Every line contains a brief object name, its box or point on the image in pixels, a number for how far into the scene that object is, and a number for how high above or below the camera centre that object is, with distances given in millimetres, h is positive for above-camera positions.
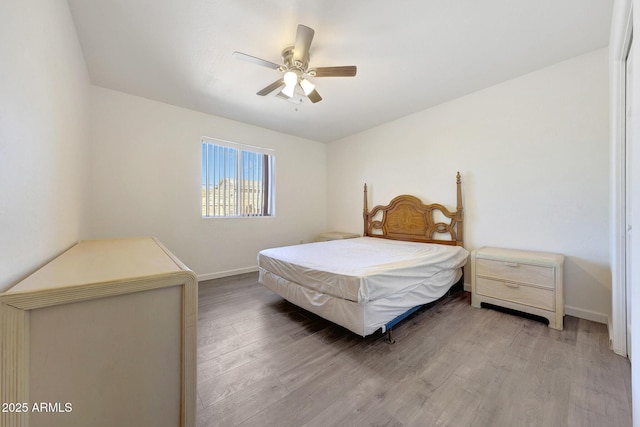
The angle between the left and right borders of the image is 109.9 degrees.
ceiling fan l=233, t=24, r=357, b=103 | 1730 +1258
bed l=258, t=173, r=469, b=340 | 1698 -505
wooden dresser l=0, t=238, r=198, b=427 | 619 -425
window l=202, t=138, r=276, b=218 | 3484 +560
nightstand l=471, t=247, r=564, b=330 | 1984 -649
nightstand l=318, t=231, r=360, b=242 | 4090 -418
